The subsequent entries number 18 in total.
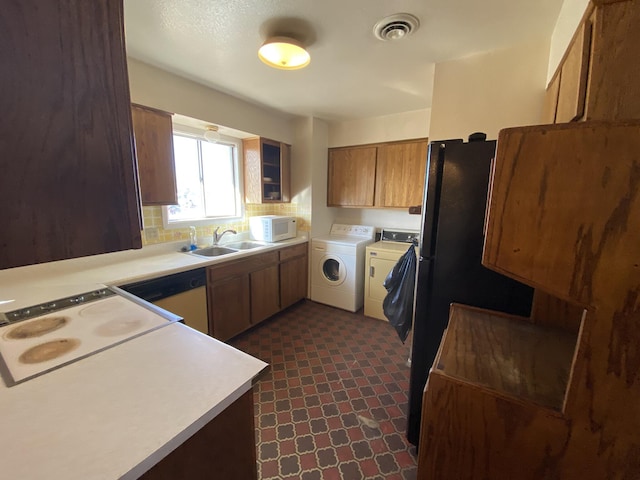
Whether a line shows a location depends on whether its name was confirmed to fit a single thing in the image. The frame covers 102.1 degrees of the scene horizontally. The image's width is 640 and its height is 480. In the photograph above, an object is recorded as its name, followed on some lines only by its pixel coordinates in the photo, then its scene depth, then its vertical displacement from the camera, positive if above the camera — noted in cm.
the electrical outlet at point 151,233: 235 -32
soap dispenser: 266 -39
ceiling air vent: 143 +101
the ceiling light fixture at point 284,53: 152 +90
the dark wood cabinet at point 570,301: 58 -25
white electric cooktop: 83 -52
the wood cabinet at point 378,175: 303 +35
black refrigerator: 124 -24
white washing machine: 319 -85
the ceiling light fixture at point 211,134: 268 +69
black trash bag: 219 -78
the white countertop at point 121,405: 54 -53
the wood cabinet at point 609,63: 73 +42
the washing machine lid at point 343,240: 326 -50
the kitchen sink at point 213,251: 268 -54
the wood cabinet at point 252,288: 234 -92
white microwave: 311 -33
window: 268 +21
